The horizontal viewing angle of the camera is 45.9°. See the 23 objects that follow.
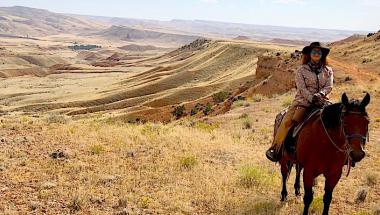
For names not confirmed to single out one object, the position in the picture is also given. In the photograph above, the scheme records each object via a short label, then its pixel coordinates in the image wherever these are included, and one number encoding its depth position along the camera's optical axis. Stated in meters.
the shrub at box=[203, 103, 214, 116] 40.55
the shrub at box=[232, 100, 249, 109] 34.14
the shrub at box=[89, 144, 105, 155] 13.54
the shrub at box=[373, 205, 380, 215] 9.54
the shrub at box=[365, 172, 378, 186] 12.00
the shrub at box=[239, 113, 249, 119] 25.39
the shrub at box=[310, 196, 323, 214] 9.46
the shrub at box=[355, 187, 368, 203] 10.52
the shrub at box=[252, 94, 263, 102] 34.56
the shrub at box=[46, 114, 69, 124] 20.22
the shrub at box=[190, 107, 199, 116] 43.78
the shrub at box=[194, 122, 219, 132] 21.18
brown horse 7.64
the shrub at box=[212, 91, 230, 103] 50.64
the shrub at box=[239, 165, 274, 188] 11.13
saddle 8.99
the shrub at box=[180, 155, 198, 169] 12.41
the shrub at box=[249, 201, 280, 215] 9.34
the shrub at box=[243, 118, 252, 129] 22.14
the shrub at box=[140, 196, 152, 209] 9.43
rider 9.11
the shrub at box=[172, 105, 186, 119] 43.59
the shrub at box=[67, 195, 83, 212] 9.12
